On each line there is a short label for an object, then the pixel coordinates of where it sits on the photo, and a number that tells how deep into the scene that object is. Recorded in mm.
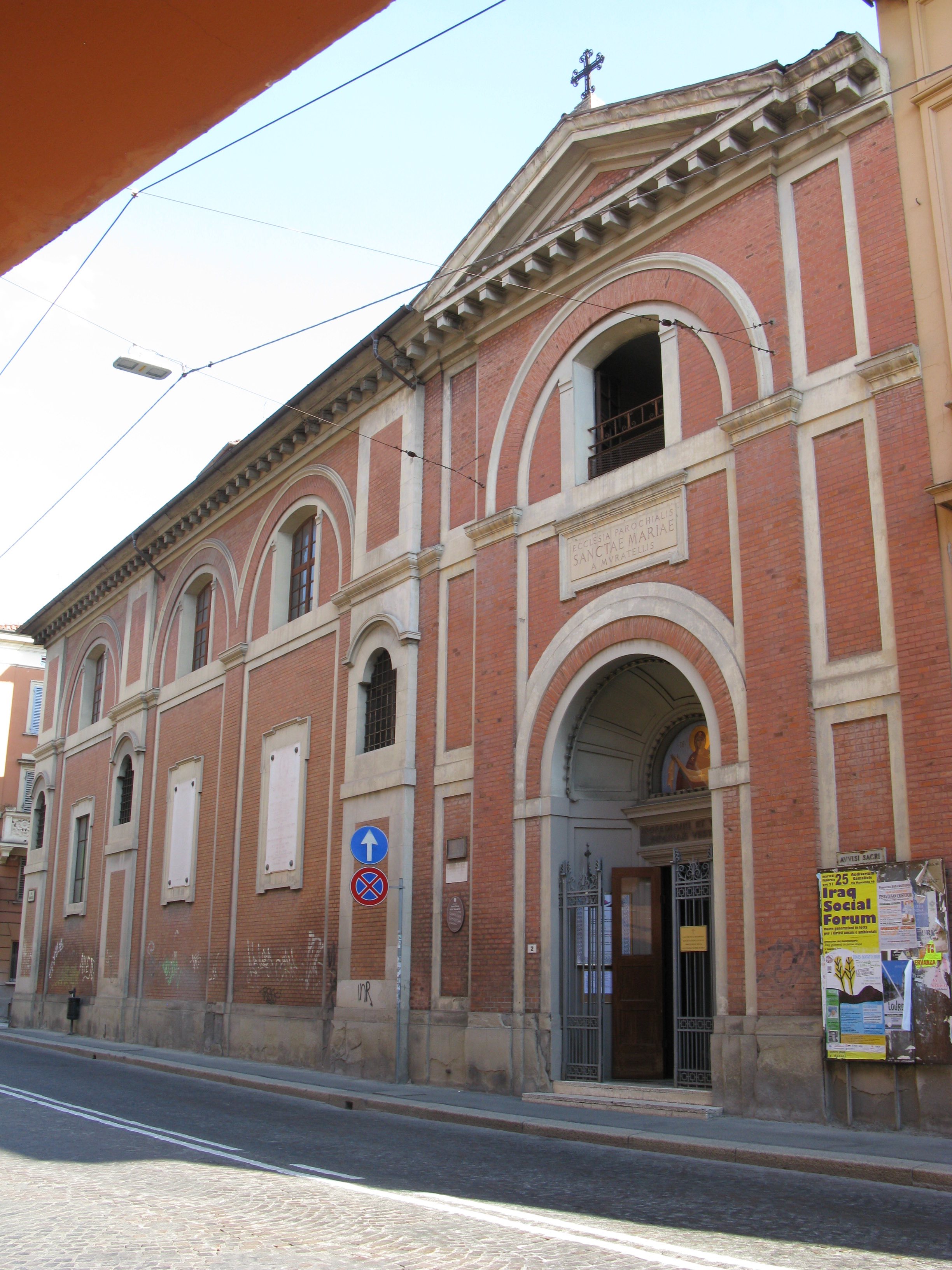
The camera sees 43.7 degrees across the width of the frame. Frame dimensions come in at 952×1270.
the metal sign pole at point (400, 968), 15703
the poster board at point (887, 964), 10258
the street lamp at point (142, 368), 12844
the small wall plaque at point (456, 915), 15703
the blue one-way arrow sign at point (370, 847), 15055
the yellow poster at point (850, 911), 10789
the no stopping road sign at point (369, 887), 14766
